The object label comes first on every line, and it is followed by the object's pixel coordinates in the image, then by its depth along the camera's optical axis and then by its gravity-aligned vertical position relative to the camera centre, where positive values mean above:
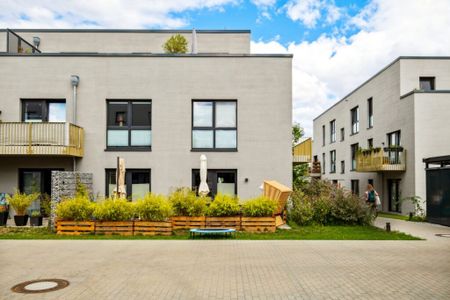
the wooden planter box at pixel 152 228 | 13.10 -1.88
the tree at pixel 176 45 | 20.55 +5.83
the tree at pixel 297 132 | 42.34 +3.54
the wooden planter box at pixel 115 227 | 13.07 -1.86
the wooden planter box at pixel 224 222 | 13.73 -1.77
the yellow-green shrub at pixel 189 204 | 13.80 -1.20
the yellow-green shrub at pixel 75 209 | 13.05 -1.31
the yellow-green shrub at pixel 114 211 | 12.98 -1.35
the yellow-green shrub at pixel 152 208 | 13.10 -1.28
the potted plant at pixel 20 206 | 15.06 -1.41
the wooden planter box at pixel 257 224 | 13.79 -1.83
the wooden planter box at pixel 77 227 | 13.11 -1.86
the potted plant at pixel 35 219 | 15.05 -1.86
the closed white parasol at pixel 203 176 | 15.26 -0.34
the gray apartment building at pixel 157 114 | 17.52 +2.15
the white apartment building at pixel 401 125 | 22.78 +2.51
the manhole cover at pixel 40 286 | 7.04 -2.03
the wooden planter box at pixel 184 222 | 13.84 -1.80
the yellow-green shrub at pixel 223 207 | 13.72 -1.29
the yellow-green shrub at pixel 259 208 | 13.74 -1.31
